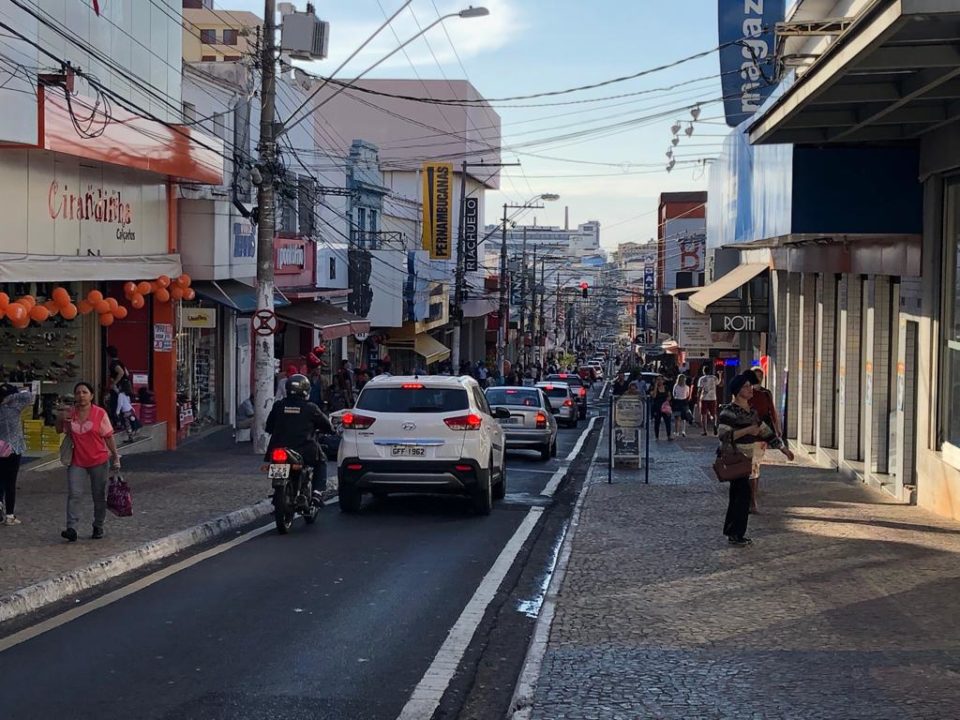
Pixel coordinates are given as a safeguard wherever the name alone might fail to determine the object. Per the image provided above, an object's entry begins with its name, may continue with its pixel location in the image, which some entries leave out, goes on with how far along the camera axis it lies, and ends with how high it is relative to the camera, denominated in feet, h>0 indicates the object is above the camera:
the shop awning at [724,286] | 96.32 +4.37
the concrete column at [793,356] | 88.69 -0.91
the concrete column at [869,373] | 61.57 -1.43
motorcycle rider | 46.47 -3.08
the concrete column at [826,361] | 75.56 -1.05
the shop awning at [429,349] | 178.81 -1.45
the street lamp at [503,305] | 207.00 +6.12
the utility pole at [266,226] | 74.33 +6.52
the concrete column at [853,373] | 68.08 -1.57
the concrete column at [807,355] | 81.97 -0.77
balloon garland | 56.18 +1.61
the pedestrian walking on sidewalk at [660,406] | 101.19 -5.16
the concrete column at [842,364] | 68.74 -1.14
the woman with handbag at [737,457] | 42.14 -3.77
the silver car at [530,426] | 83.92 -5.65
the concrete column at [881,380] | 60.90 -1.74
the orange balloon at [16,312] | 55.62 +0.96
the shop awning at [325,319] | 106.52 +1.63
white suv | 50.14 -4.08
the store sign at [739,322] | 102.22 +1.61
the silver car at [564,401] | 129.08 -6.13
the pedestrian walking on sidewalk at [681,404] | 105.50 -5.13
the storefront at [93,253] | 59.06 +4.29
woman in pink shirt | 40.45 -3.50
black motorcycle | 44.93 -5.27
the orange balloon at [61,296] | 61.57 +1.84
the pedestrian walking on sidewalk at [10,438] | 43.27 -3.53
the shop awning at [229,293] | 87.30 +3.02
